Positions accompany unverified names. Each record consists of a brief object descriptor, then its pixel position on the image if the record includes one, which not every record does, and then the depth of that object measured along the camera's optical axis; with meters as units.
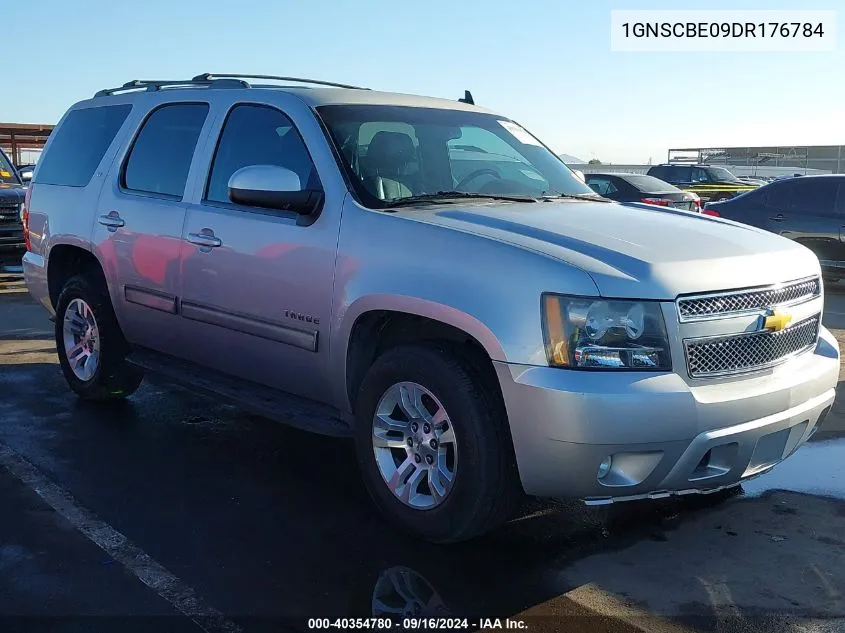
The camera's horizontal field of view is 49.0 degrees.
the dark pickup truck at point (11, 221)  13.20
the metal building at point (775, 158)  43.43
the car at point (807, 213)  12.09
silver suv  3.40
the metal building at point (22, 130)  27.92
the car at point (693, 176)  26.03
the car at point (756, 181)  30.45
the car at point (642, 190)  15.06
